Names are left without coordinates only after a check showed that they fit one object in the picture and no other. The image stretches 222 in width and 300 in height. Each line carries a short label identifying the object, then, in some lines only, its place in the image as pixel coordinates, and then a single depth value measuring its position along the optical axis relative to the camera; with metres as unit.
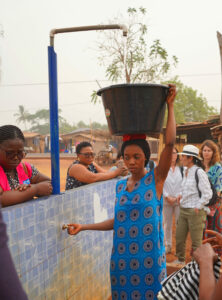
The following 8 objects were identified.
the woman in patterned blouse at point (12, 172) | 1.94
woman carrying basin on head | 2.05
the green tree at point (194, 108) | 50.97
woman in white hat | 4.40
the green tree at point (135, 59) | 16.62
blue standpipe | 2.36
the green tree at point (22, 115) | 74.94
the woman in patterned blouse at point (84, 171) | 3.07
